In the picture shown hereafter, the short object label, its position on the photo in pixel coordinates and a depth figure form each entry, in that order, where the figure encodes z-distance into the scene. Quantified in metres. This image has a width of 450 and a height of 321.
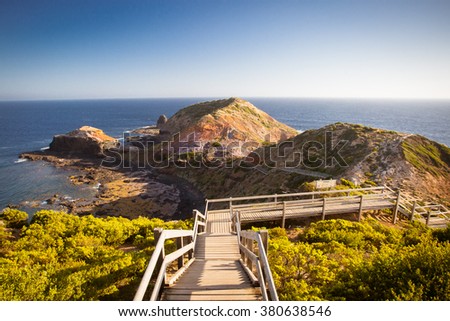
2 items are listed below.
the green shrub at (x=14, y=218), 11.04
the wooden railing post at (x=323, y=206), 12.17
